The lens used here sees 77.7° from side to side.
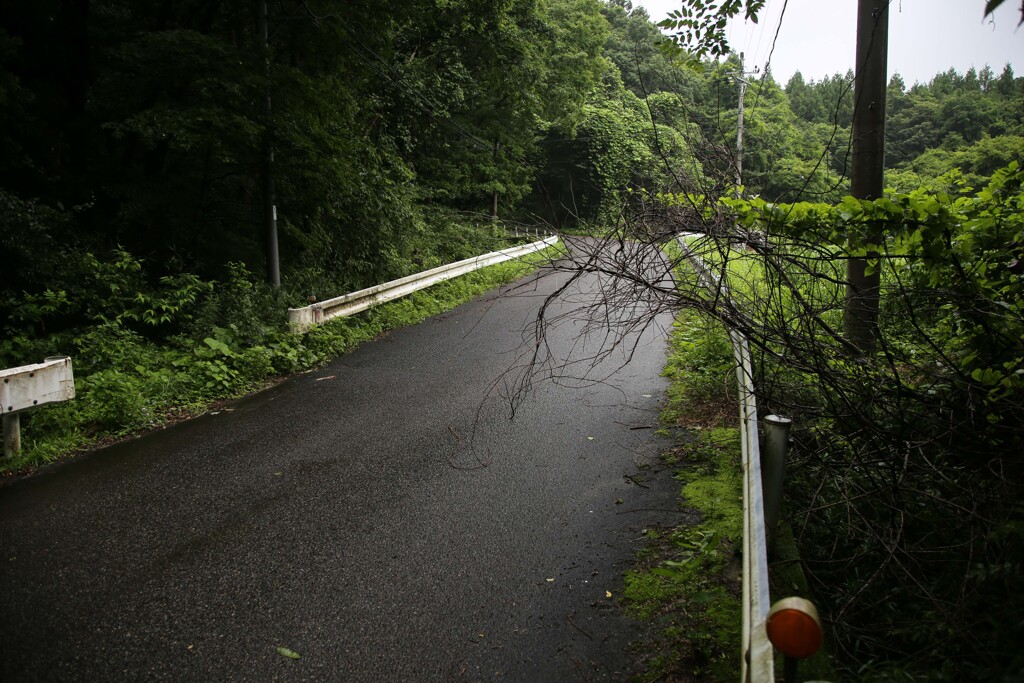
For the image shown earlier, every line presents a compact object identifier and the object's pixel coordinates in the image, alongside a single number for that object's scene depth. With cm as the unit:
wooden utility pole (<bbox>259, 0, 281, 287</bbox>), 1004
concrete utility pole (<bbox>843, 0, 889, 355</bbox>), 554
